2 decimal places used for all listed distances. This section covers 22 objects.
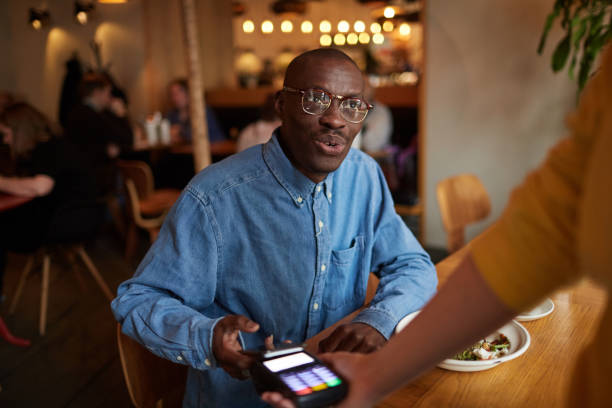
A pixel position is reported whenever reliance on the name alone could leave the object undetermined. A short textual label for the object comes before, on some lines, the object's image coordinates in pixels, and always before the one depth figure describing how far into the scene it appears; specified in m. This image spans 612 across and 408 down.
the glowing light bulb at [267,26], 6.25
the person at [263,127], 3.77
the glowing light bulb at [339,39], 9.75
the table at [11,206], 2.89
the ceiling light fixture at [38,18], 8.05
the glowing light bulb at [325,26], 8.09
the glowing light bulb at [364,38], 9.80
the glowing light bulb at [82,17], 7.66
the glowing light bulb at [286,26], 7.39
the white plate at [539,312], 1.21
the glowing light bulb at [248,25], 6.82
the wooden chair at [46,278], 3.17
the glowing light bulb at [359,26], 9.20
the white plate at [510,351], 0.98
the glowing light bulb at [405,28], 8.11
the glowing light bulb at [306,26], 7.84
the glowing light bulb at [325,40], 10.16
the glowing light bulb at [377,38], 9.12
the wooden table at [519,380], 0.91
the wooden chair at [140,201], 3.94
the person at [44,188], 3.20
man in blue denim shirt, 1.15
